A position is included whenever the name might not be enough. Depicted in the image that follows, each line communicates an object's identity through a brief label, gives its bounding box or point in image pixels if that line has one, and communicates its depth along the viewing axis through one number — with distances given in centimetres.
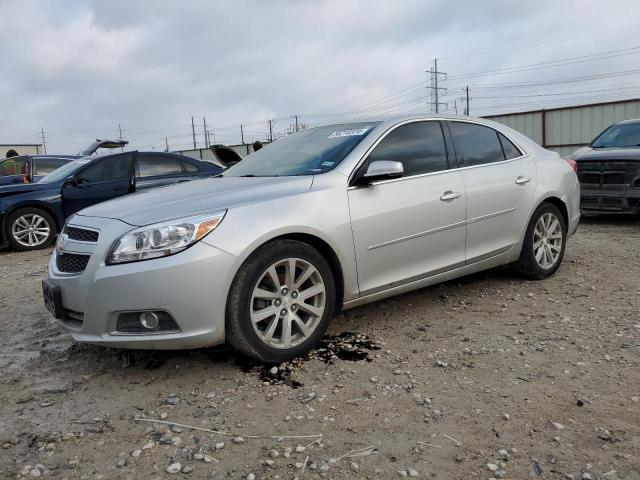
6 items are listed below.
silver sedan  296
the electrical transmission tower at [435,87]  5956
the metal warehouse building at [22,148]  3444
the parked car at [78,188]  802
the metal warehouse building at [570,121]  1573
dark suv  768
